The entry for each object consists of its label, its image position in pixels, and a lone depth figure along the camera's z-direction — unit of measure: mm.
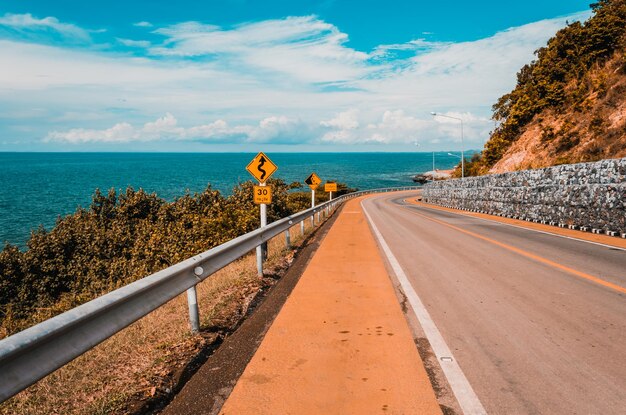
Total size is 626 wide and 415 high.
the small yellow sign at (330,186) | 34353
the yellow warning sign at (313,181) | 24417
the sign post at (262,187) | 8305
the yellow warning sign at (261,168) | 10172
